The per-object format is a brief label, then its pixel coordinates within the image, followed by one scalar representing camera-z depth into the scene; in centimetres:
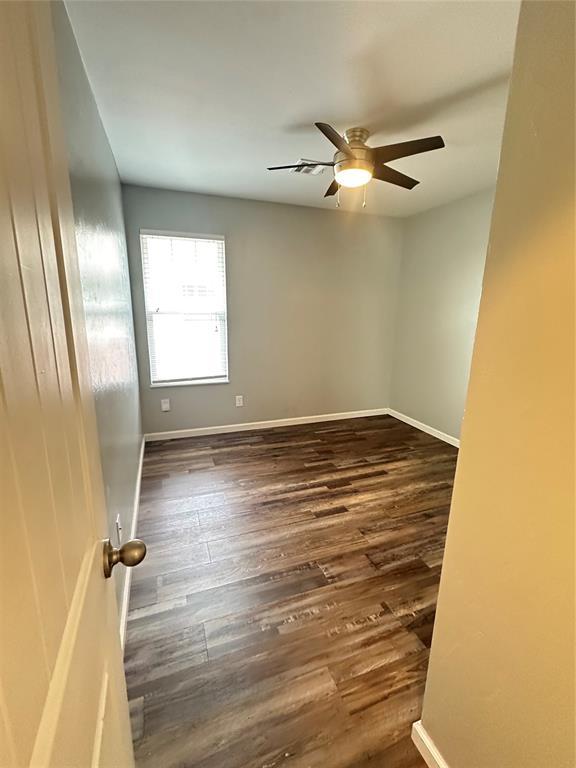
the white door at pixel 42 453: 33
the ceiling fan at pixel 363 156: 186
